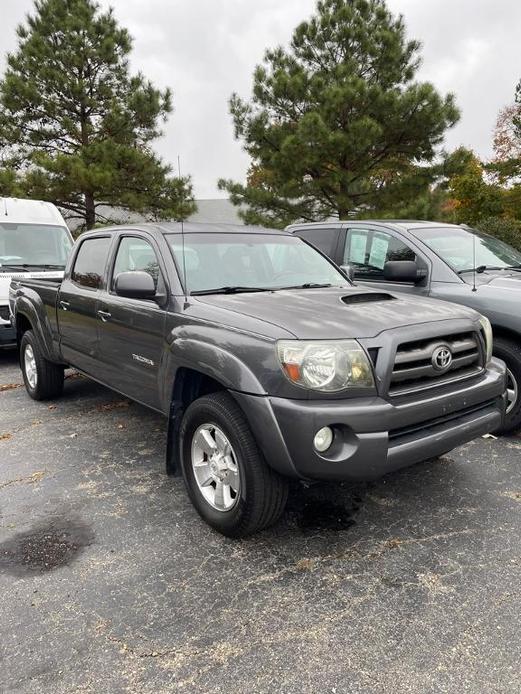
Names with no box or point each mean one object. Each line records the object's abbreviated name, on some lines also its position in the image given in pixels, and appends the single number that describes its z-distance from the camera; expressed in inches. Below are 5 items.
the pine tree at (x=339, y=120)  578.9
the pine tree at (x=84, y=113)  638.5
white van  305.2
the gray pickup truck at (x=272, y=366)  101.9
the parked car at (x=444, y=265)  171.6
